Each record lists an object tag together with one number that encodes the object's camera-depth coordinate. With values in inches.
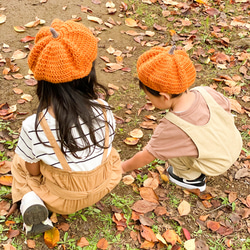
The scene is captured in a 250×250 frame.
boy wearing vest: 76.9
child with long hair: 61.5
